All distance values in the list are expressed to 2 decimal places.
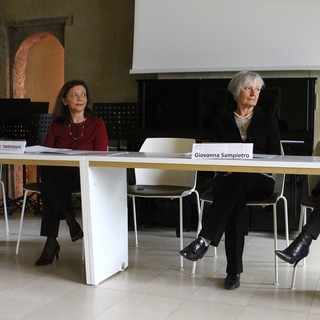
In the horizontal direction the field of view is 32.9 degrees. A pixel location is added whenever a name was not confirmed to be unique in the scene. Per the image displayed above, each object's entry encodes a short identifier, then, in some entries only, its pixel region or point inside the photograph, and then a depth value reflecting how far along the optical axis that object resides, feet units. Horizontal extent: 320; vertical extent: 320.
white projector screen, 14.02
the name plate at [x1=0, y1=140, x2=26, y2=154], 9.09
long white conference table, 7.60
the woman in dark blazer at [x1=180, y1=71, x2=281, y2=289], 8.66
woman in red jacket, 9.96
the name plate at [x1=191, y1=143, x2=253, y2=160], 7.73
